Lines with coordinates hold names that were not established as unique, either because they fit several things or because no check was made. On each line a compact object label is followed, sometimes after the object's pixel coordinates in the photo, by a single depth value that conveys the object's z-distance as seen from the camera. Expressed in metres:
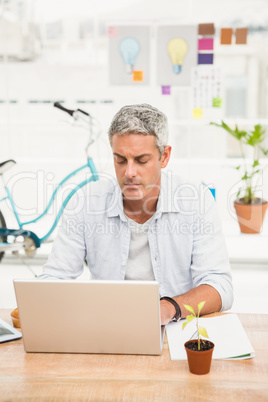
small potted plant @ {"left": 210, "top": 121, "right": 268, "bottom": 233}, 3.66
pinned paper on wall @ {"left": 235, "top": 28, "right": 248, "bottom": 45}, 3.64
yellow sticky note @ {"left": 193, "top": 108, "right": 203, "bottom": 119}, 3.79
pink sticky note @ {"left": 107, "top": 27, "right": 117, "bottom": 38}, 3.68
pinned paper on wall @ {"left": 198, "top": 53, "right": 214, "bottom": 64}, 3.66
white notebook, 1.22
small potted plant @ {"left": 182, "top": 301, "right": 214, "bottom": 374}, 1.12
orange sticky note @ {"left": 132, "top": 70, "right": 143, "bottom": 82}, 3.72
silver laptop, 1.15
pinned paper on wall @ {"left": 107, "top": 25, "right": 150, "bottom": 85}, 3.68
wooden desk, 1.07
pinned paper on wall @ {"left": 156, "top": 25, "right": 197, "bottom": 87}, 3.63
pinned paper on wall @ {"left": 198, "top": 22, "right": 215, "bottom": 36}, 3.61
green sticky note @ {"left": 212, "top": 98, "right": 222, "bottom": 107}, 3.75
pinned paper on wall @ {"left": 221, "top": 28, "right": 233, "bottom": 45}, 3.64
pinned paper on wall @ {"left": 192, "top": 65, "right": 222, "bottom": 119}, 3.70
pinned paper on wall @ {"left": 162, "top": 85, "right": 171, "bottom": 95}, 3.75
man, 1.61
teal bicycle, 3.27
